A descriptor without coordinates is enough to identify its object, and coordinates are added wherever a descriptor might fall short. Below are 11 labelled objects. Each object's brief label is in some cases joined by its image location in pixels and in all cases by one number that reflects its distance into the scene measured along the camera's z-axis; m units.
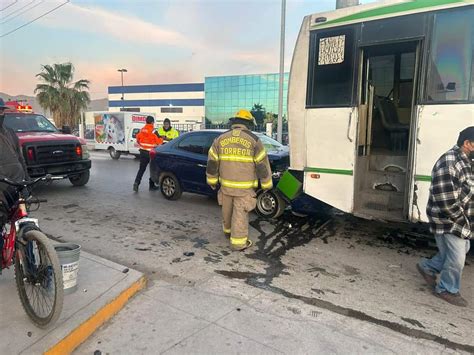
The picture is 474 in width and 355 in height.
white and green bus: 4.44
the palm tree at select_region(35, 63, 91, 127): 32.69
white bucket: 3.38
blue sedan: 7.48
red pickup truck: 8.29
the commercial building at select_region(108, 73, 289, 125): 65.50
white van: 19.84
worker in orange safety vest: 9.31
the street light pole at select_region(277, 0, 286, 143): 14.10
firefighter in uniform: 5.06
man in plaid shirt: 3.55
